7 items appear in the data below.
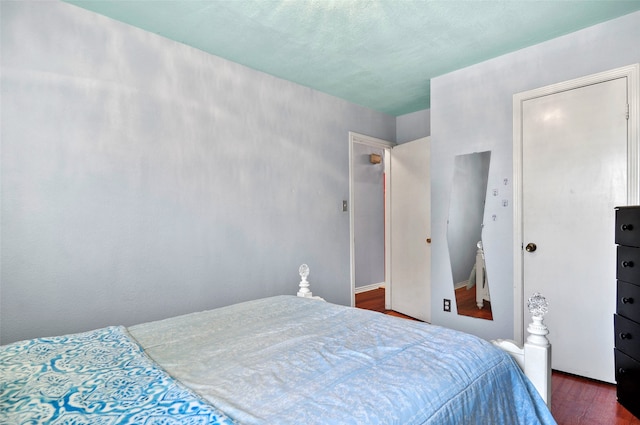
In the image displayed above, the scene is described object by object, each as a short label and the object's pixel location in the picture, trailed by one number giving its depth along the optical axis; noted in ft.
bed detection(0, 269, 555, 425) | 2.90
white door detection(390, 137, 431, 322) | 12.71
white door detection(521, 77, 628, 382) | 7.83
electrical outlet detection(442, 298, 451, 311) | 10.69
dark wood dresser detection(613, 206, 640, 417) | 6.48
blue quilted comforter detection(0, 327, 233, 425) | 2.75
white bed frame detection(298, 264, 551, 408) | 4.41
